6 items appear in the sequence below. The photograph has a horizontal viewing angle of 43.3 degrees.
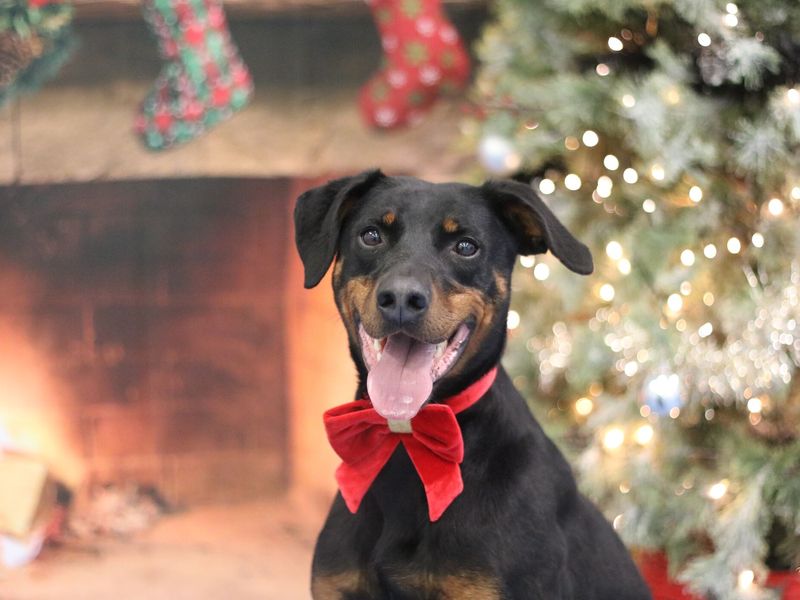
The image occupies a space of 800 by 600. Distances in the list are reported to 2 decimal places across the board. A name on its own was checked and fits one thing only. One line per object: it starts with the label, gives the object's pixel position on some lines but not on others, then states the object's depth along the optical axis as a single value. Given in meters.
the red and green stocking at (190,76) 3.19
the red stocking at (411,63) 3.28
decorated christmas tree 2.52
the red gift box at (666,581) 2.58
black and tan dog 1.62
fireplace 3.33
